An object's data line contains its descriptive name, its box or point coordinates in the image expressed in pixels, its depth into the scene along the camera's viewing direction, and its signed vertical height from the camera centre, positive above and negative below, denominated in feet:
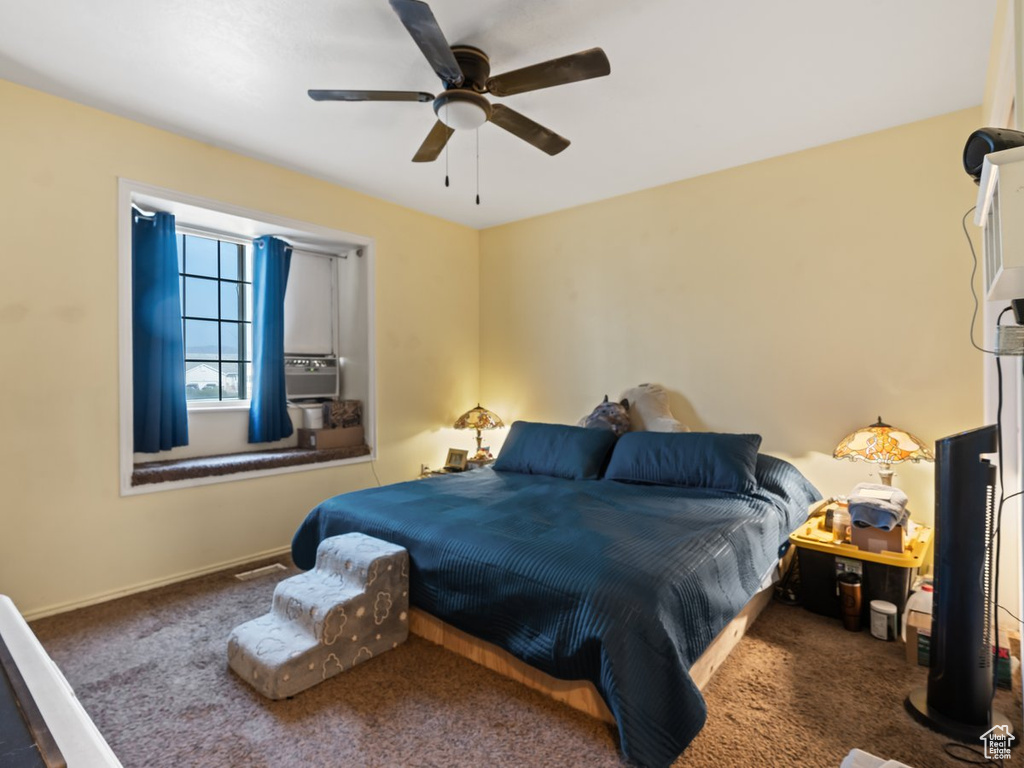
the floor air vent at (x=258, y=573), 10.32 -4.03
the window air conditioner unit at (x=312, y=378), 13.52 -0.08
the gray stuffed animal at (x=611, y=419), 12.02 -0.98
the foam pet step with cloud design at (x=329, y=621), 6.47 -3.36
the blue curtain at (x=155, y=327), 10.55 +0.97
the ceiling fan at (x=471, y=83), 5.71 +3.77
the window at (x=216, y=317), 12.18 +1.40
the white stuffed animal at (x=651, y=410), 11.63 -0.78
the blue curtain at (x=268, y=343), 12.56 +0.77
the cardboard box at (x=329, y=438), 12.99 -1.61
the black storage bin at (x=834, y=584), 7.95 -3.28
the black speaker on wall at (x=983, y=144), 3.30 +1.59
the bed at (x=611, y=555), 5.21 -2.29
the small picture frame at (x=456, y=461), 14.12 -2.34
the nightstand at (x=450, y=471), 13.58 -2.59
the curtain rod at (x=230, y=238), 11.87 +3.34
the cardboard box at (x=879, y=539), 7.88 -2.49
